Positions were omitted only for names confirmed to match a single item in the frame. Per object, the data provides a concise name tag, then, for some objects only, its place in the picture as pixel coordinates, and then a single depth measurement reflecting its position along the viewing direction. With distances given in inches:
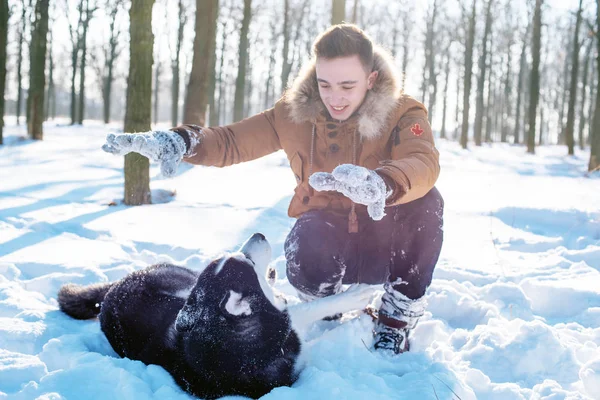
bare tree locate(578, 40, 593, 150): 994.1
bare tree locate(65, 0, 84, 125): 935.8
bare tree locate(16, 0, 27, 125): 915.1
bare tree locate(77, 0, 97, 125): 878.4
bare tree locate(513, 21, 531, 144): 1077.8
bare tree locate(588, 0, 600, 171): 433.7
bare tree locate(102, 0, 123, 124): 920.2
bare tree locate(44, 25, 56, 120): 963.7
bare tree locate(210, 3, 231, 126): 908.0
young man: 95.0
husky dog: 80.7
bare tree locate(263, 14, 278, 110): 1075.3
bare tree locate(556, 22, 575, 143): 1133.1
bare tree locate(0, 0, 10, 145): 446.3
